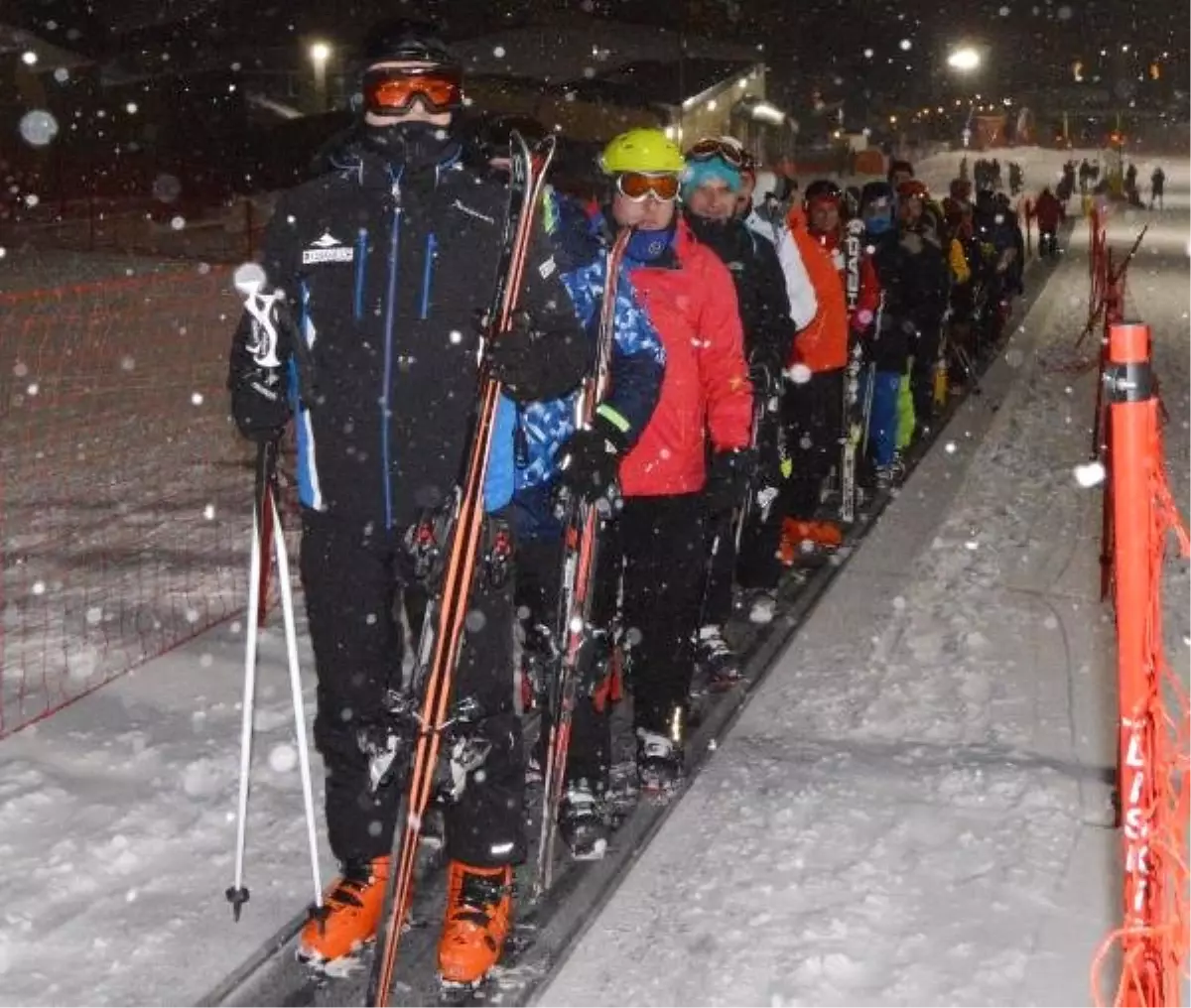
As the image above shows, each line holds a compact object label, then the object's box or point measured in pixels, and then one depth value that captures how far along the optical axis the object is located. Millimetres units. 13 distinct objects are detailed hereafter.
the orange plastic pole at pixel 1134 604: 2561
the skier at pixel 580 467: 3658
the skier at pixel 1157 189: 47781
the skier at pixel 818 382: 7273
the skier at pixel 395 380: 3270
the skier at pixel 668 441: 4375
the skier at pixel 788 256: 6516
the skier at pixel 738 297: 5383
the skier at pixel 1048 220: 30922
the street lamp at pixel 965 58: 64500
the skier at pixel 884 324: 9055
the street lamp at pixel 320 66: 40281
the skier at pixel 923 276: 9617
